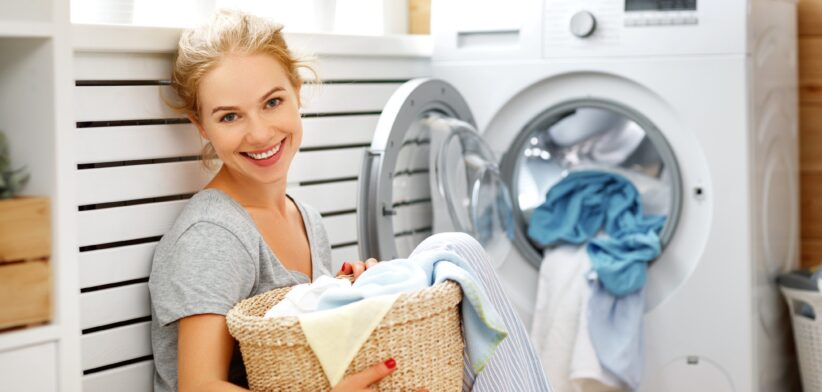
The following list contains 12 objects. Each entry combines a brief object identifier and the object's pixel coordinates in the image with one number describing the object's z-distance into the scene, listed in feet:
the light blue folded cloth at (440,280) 8.94
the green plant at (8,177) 8.63
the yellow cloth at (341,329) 8.75
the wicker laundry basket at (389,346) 8.80
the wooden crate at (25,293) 8.48
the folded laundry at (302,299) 9.03
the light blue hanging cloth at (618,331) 11.31
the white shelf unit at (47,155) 8.61
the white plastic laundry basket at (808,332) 11.65
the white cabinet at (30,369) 8.57
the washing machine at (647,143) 11.27
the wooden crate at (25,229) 8.49
